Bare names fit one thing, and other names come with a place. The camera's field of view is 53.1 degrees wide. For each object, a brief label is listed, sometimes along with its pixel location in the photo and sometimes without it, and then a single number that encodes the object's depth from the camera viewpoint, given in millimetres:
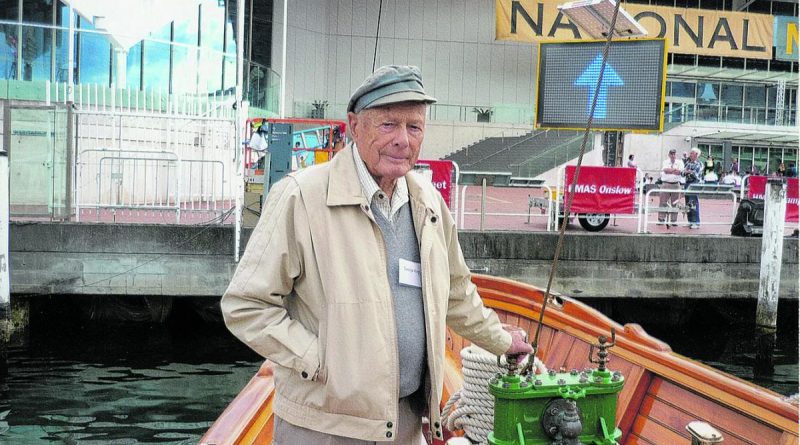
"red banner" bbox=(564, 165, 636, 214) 11539
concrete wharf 9398
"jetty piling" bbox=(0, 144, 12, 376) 8406
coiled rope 3730
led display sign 10961
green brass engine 2486
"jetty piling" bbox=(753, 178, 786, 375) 10086
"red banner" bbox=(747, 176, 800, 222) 12438
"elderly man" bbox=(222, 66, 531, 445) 2098
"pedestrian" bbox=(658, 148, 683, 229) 13297
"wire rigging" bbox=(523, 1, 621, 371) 2289
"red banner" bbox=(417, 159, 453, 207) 11055
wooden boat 3512
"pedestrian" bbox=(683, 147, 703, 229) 13055
